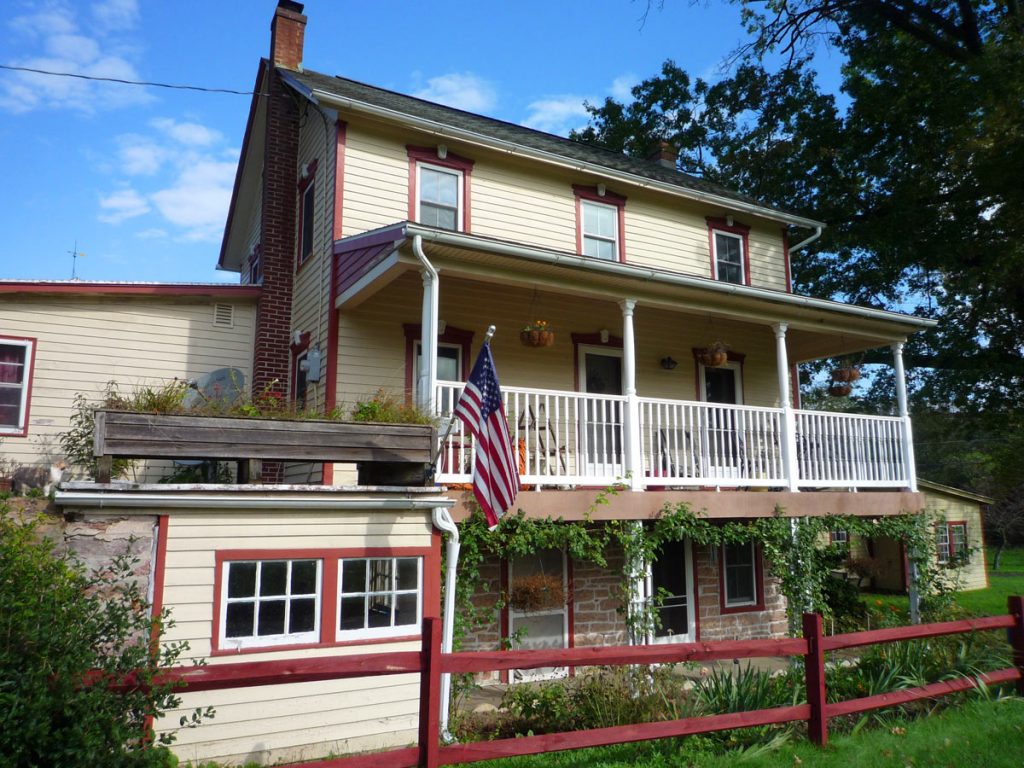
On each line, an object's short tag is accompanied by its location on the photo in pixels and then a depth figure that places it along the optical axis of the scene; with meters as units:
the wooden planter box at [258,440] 6.12
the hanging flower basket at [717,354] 11.60
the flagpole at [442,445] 7.39
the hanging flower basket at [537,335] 10.02
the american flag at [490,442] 7.15
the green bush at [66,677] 3.63
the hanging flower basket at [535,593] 10.05
